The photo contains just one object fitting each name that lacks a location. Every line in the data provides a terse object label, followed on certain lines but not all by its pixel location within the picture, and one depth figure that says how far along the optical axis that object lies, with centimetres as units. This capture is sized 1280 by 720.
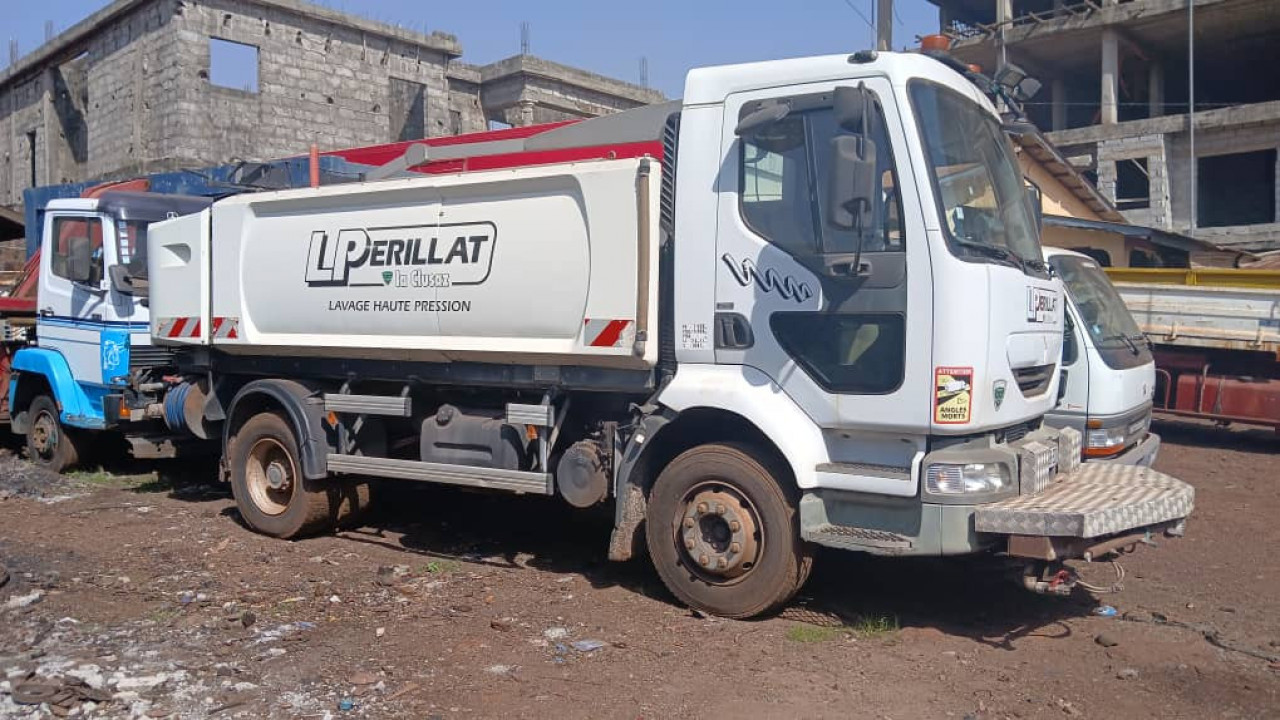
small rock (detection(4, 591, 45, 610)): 584
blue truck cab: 929
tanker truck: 496
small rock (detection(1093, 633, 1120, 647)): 517
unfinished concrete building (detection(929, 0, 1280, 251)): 2575
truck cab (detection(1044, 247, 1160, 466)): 782
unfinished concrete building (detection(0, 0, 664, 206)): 2048
